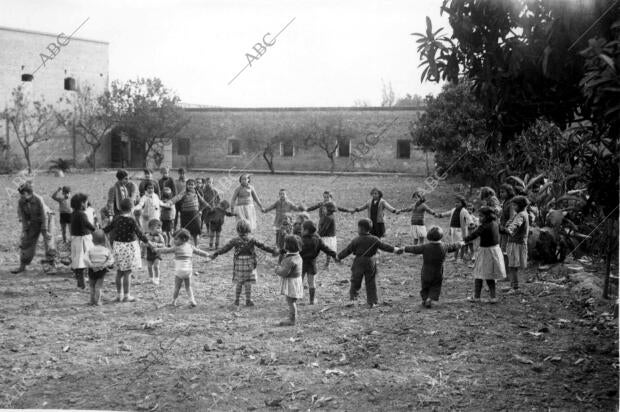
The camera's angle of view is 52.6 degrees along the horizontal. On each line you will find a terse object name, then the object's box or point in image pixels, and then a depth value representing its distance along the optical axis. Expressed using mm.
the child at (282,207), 12206
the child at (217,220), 13305
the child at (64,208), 12224
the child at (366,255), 8594
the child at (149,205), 12086
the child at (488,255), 8820
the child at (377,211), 12195
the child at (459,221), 11805
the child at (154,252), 9891
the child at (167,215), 12688
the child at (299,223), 9977
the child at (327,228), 10949
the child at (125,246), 8812
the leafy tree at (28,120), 40281
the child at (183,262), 8562
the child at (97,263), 8539
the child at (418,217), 12883
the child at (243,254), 8562
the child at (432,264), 8531
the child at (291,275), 7867
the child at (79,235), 9625
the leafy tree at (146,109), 43969
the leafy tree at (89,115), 43719
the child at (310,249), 8836
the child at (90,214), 10263
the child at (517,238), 9688
